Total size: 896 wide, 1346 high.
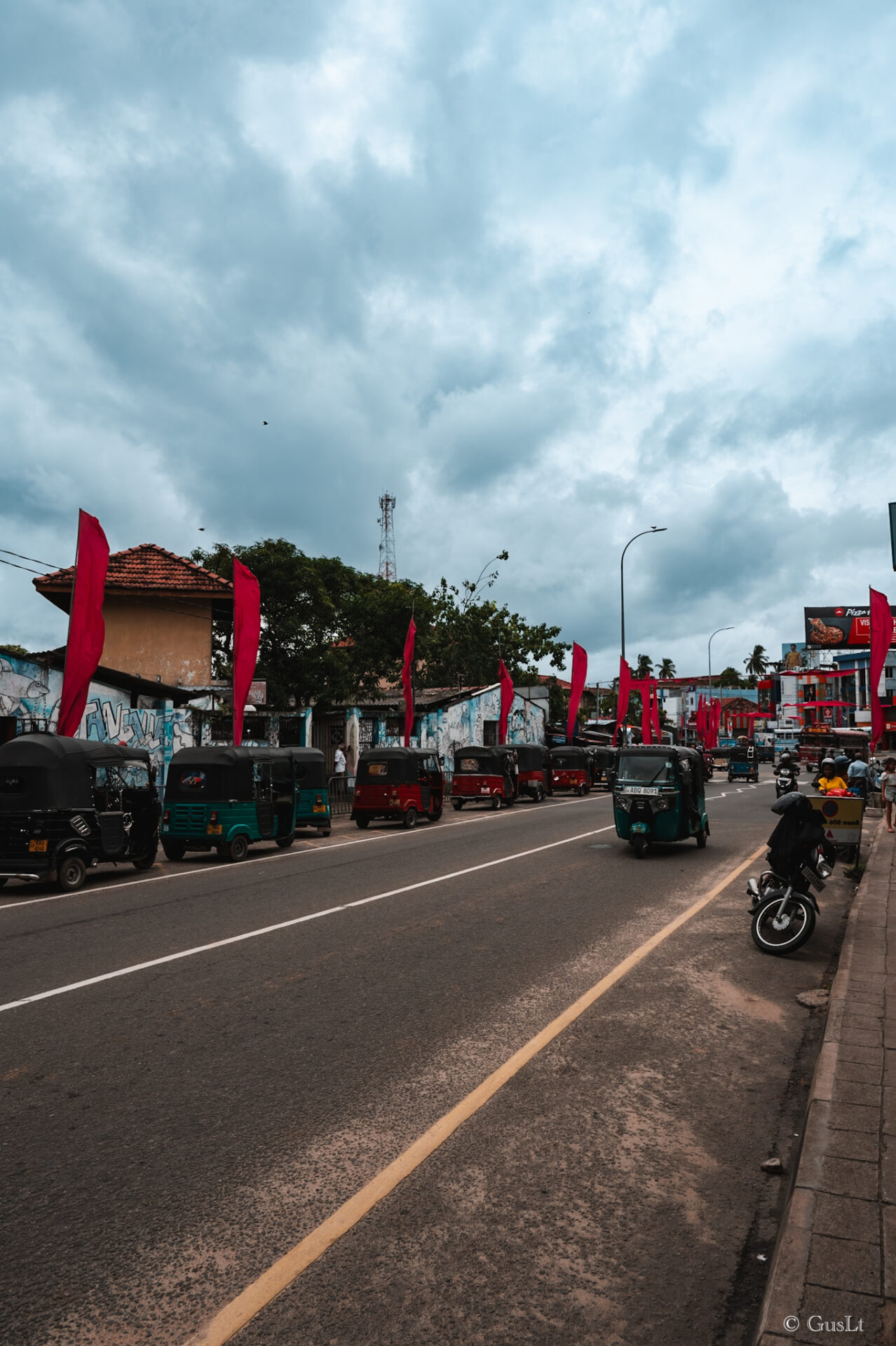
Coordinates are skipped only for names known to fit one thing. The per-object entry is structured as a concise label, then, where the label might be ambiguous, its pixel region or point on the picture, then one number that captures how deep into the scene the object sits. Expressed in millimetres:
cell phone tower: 65250
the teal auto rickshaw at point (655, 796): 14891
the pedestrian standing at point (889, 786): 18625
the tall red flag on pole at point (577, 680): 38281
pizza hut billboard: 88500
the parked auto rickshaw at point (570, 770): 34531
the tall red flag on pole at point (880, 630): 23941
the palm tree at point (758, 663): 139750
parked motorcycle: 8414
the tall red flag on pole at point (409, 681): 28625
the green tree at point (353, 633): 36938
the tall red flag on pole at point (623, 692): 40562
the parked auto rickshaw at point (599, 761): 36750
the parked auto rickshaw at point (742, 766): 50219
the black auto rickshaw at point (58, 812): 12312
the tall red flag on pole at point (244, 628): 20531
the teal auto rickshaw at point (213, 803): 15453
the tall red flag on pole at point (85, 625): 16359
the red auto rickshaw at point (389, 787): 21875
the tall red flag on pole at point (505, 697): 35281
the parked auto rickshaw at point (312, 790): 18812
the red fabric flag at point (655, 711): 53438
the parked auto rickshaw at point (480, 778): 28625
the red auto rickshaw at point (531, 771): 31484
